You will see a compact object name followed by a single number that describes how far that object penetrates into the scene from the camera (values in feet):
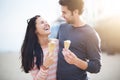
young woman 5.34
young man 5.05
